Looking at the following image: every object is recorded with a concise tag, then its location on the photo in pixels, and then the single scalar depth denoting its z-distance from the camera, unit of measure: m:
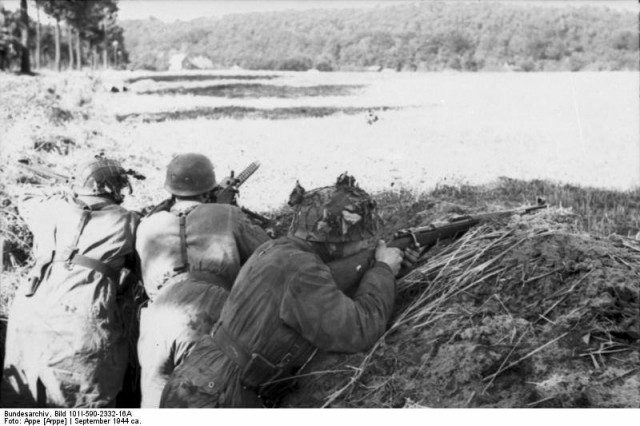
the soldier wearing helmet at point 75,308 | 4.76
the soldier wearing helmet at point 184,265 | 4.34
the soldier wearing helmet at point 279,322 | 3.44
